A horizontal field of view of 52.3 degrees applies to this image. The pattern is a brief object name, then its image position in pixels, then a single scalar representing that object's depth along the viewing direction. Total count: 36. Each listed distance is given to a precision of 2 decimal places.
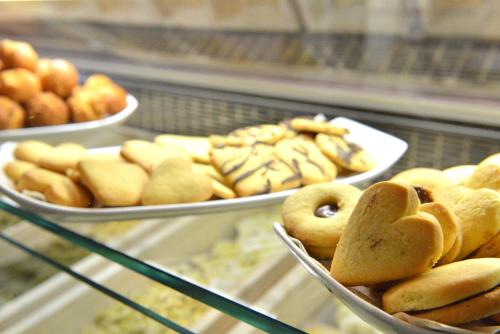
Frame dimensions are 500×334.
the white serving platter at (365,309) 0.32
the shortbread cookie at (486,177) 0.45
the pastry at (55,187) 0.61
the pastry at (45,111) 0.91
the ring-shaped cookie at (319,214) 0.42
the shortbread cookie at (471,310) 0.32
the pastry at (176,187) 0.59
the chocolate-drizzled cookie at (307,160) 0.61
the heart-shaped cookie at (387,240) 0.35
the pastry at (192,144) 0.70
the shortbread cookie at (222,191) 0.60
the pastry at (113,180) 0.59
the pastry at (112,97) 0.97
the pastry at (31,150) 0.74
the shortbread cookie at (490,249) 0.37
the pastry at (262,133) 0.71
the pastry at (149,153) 0.66
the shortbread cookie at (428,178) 0.48
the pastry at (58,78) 0.97
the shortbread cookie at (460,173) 0.52
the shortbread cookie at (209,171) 0.64
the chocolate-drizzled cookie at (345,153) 0.65
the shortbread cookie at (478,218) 0.37
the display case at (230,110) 0.55
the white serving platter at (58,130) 0.87
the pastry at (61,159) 0.67
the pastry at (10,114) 0.89
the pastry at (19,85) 0.92
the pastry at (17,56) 0.99
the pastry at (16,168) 0.69
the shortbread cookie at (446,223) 0.37
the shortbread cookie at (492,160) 0.48
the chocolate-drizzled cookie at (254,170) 0.60
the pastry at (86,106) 0.94
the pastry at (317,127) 0.71
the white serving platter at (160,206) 0.58
